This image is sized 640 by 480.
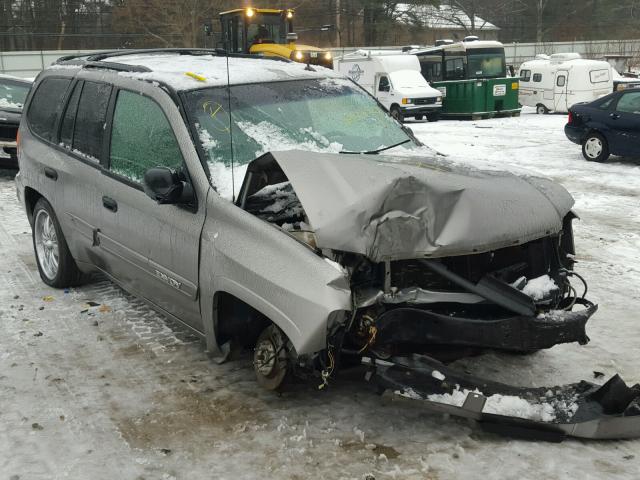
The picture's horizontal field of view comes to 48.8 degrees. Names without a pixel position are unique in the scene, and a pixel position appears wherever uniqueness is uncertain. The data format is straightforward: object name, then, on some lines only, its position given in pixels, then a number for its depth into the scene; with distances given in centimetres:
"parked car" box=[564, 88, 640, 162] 1308
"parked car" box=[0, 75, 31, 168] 1130
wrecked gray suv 345
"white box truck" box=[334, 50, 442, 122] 2381
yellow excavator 2023
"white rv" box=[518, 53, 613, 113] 2492
